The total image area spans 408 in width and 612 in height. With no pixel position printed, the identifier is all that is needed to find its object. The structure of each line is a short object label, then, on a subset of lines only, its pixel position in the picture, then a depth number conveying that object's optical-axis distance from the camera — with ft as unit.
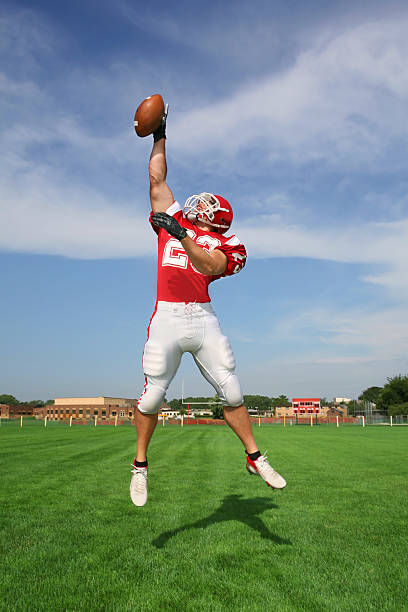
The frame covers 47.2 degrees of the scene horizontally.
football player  12.48
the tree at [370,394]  421.59
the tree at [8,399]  582.76
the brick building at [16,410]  302.45
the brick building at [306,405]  273.15
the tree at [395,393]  251.60
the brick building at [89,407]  326.77
